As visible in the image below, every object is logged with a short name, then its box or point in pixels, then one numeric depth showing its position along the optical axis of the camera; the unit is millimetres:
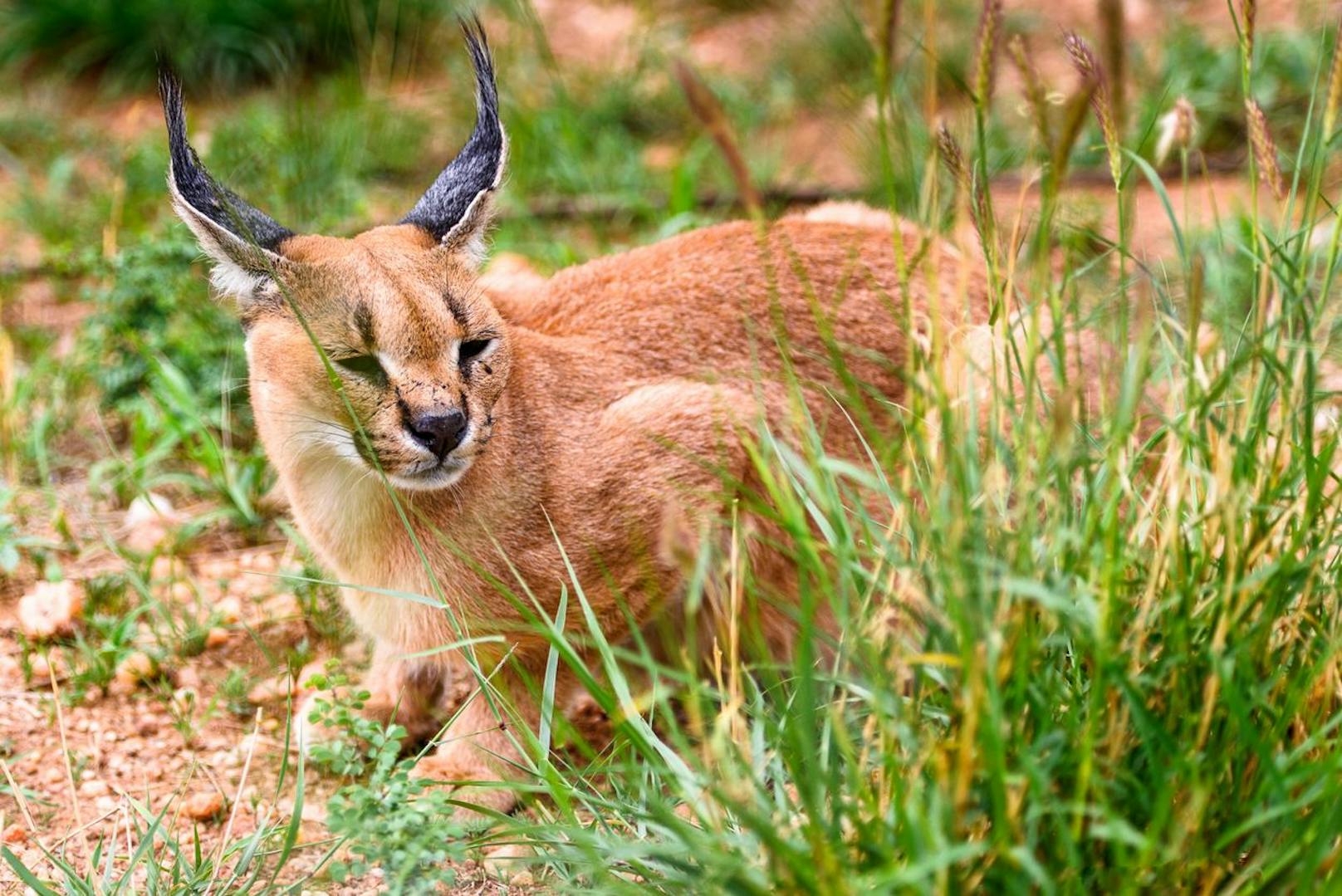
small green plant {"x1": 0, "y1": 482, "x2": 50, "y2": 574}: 8805
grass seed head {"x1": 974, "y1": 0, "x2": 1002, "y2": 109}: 4715
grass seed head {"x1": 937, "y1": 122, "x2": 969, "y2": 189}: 5266
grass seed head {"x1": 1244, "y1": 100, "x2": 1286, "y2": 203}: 5734
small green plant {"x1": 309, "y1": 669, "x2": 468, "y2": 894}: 5727
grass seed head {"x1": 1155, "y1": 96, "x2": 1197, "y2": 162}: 5968
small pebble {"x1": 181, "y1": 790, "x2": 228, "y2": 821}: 7273
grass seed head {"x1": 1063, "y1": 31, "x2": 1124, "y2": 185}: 5250
